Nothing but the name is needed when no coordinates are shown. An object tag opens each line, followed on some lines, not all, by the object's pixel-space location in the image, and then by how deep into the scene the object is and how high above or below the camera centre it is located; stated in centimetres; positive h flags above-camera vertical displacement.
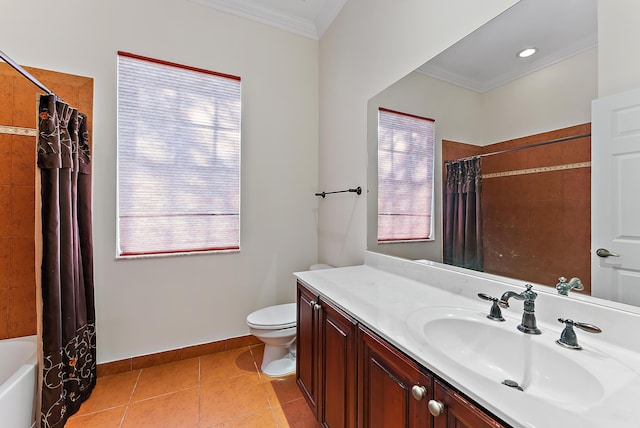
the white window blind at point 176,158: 200 +41
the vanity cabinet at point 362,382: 67 -57
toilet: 190 -86
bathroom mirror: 90 +50
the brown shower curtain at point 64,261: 148 -29
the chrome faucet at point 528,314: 86 -32
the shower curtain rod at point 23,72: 122 +68
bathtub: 123 -87
